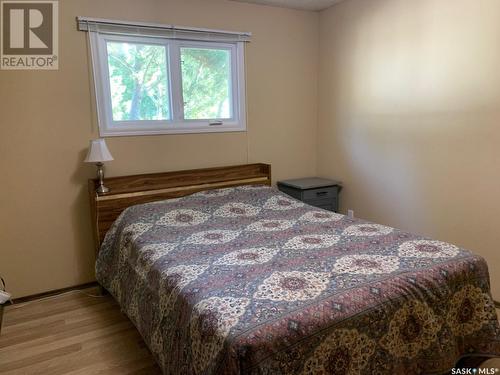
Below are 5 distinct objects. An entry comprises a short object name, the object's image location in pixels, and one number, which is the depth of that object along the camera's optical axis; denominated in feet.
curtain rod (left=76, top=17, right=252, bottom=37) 8.79
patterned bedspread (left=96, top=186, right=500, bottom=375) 4.29
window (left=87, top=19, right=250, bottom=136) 9.40
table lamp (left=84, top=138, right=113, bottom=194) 8.63
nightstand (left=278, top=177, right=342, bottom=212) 11.32
